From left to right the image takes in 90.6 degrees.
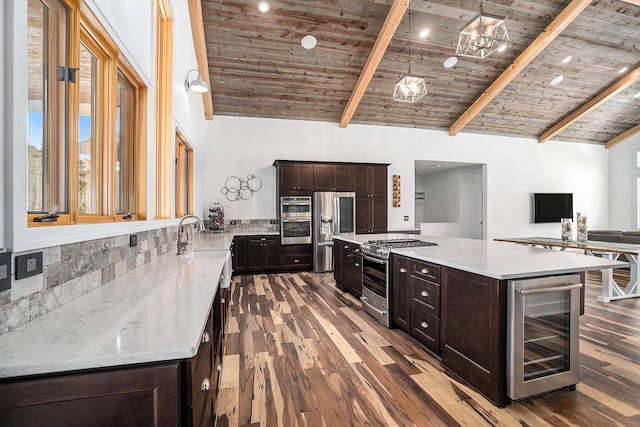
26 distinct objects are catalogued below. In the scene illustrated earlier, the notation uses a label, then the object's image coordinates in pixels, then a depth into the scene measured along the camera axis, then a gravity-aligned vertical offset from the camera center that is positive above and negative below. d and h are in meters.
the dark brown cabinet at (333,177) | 6.35 +0.72
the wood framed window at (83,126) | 1.28 +0.45
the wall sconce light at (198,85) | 3.62 +1.47
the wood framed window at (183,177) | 3.99 +0.50
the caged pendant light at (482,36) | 3.00 +1.72
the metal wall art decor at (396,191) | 7.41 +0.51
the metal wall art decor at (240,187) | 6.49 +0.53
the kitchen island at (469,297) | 1.99 -0.63
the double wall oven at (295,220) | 6.14 -0.14
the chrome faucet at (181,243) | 2.86 -0.28
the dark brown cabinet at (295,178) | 6.15 +0.68
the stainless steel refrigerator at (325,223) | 6.20 -0.21
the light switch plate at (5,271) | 0.92 -0.17
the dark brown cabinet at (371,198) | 6.59 +0.31
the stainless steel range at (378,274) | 3.27 -0.68
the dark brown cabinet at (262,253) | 5.96 -0.76
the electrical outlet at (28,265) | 1.00 -0.17
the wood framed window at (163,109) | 2.93 +0.97
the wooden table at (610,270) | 4.12 -0.76
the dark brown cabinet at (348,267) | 4.11 -0.76
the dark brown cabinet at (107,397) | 0.78 -0.49
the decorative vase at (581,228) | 4.85 -0.23
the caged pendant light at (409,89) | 3.76 +1.49
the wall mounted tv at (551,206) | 8.60 +0.18
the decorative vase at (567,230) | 4.90 -0.27
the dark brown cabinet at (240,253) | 5.91 -0.76
